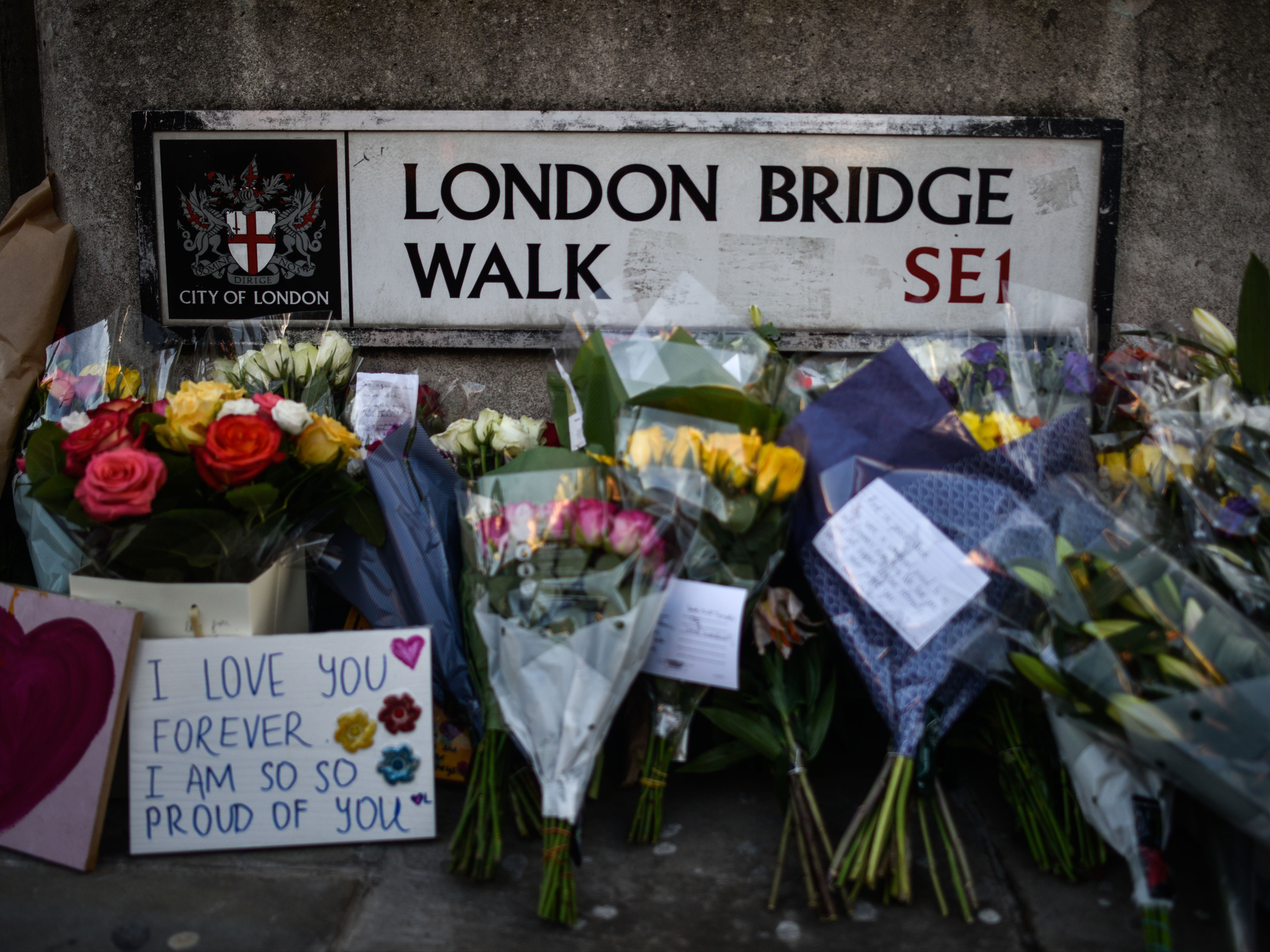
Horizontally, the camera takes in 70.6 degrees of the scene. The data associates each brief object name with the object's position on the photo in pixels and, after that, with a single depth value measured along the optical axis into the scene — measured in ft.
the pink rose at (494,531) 5.64
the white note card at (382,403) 8.23
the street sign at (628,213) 9.12
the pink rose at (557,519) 5.48
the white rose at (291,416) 6.10
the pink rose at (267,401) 6.32
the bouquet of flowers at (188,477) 5.73
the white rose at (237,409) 6.06
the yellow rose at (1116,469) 6.52
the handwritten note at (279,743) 5.93
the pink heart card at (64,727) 5.83
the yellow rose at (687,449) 5.65
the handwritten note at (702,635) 5.82
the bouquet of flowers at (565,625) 5.23
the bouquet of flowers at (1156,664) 4.62
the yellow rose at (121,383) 7.70
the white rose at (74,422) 6.33
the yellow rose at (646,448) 5.71
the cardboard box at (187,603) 6.12
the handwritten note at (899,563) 5.57
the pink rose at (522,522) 5.55
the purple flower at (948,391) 6.60
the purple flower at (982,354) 6.86
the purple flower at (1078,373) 6.53
